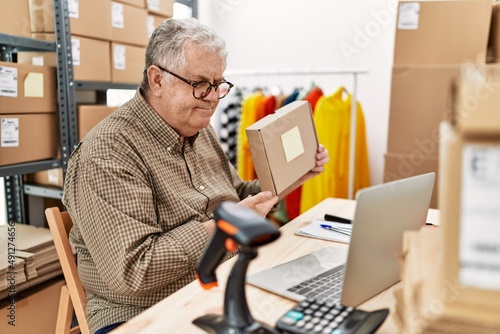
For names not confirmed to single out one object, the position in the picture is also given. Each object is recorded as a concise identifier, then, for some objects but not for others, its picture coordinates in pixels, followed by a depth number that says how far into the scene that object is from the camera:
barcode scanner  0.58
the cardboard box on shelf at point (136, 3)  2.16
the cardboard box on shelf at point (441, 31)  1.95
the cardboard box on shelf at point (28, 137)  1.67
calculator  0.70
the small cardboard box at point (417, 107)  2.04
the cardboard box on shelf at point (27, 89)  1.65
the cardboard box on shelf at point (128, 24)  2.11
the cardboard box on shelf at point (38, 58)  1.91
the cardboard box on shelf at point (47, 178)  2.04
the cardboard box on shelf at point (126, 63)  2.14
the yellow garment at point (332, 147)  2.65
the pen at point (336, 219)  1.42
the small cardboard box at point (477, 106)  0.45
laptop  0.77
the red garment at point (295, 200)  2.79
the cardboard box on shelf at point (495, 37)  1.97
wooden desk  0.77
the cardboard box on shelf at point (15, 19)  1.68
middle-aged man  1.07
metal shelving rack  1.77
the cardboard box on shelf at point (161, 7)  2.34
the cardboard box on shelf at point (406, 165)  2.09
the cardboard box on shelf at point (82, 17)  1.82
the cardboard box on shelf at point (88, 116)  1.92
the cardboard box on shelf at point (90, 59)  1.92
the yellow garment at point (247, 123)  2.83
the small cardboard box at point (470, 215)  0.47
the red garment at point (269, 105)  2.81
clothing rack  2.52
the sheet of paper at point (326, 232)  1.26
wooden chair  1.22
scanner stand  0.65
